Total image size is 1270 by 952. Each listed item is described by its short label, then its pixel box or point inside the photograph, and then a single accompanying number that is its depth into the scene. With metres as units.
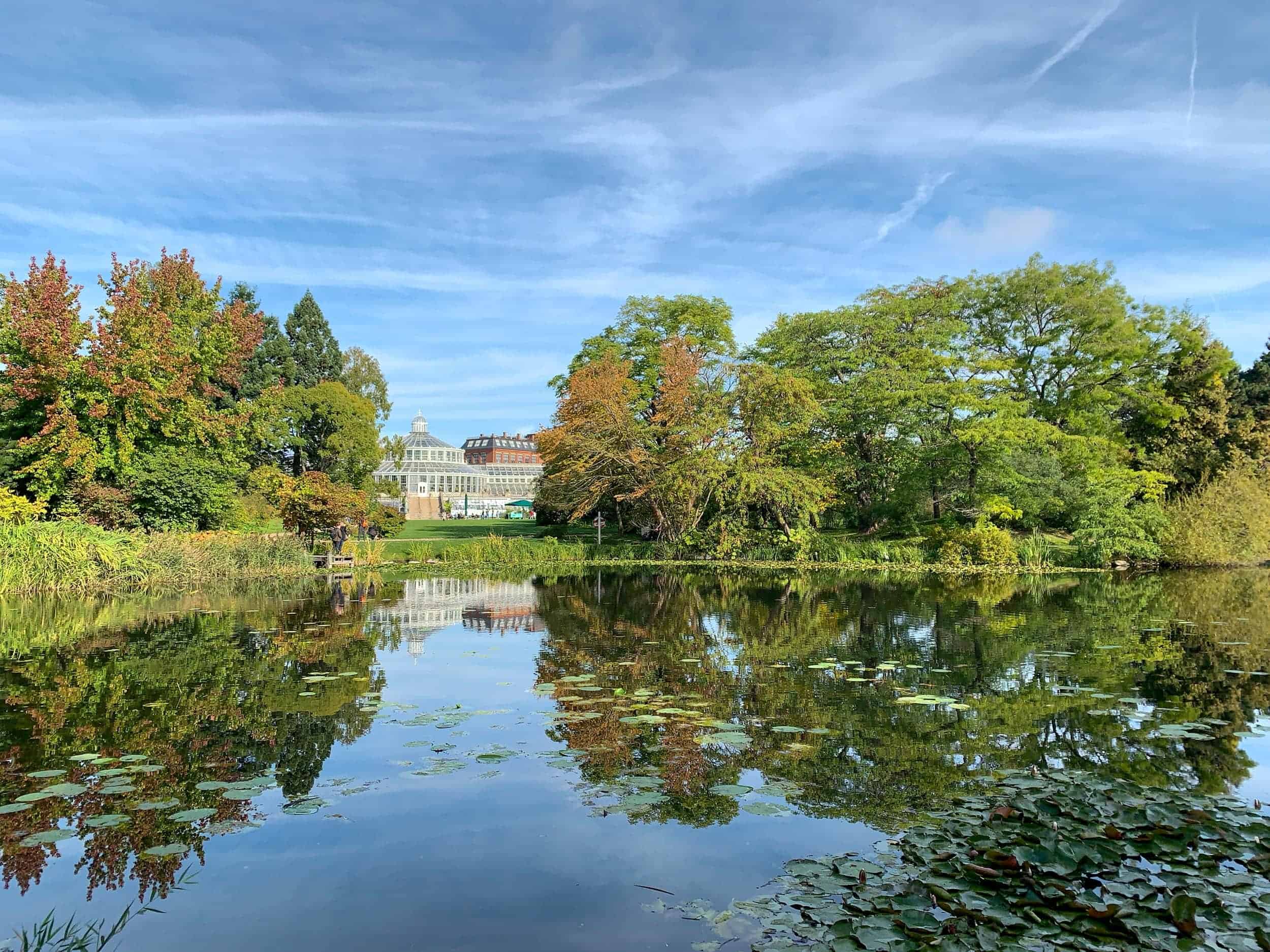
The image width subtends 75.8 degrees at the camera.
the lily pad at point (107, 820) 4.67
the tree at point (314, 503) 22.88
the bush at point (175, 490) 20.70
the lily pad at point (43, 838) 4.45
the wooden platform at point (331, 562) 23.15
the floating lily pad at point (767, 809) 4.94
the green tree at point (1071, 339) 29.39
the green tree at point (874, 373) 27.33
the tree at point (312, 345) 39.22
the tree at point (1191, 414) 30.20
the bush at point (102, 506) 19.95
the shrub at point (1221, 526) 25.17
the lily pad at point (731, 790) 5.27
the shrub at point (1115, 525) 24.75
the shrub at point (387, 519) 31.09
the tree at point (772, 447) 25.77
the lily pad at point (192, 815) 4.79
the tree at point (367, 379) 45.62
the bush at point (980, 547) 24.30
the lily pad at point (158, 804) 4.97
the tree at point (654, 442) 26.20
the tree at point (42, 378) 19.64
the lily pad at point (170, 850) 4.36
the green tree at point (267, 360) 36.00
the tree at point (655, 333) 33.50
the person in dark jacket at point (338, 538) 24.17
